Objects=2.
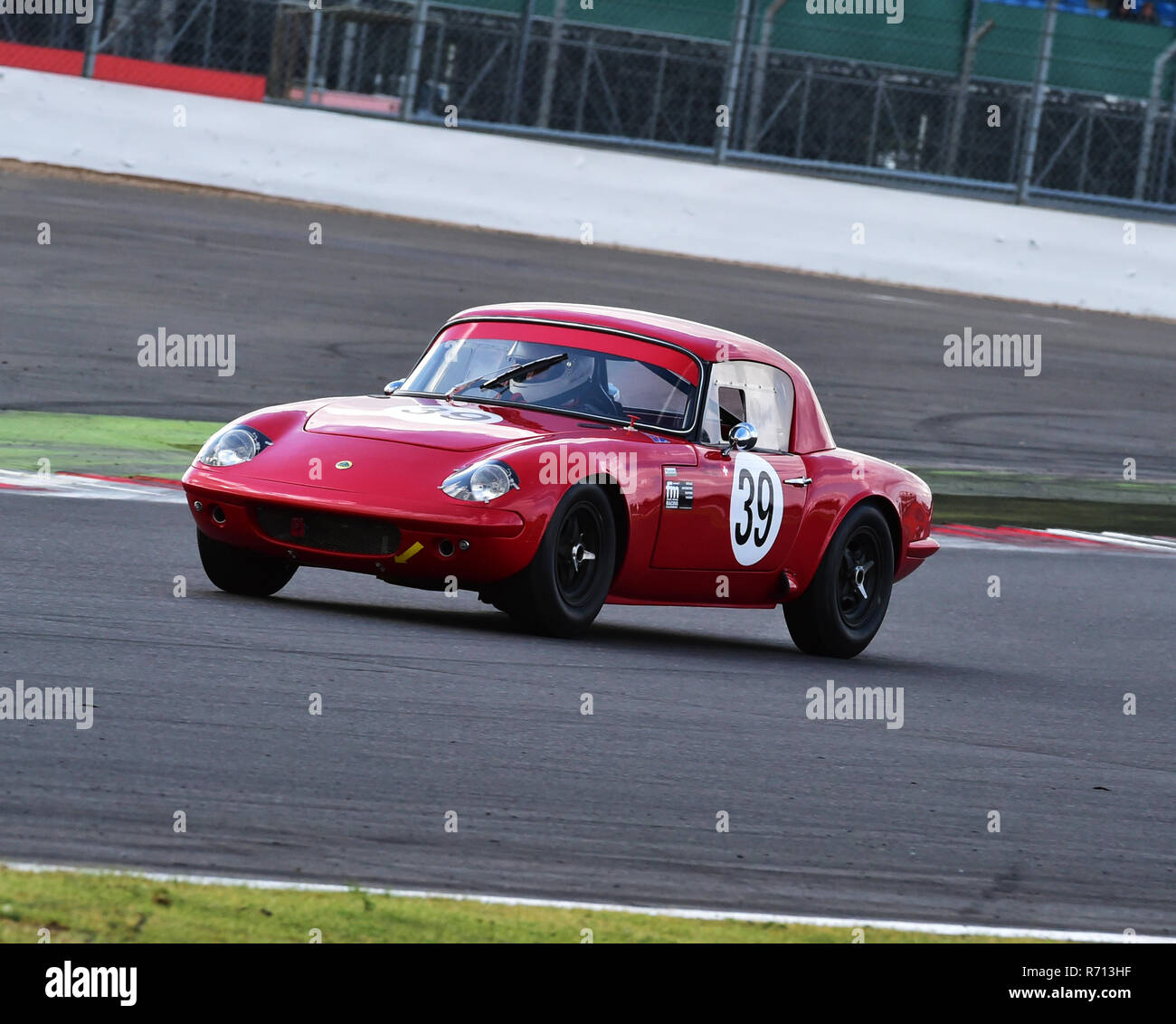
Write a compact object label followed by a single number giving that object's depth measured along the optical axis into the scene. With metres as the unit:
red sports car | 16.05
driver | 17.86
